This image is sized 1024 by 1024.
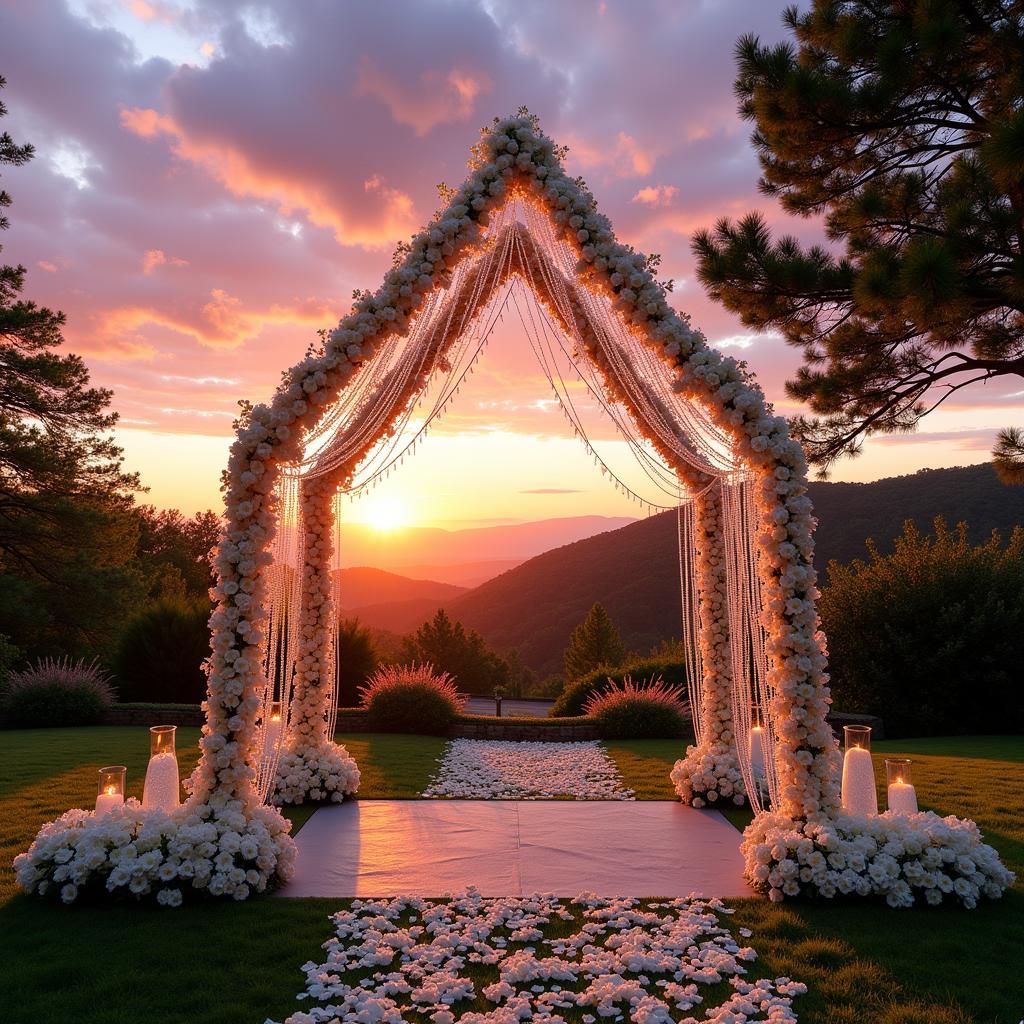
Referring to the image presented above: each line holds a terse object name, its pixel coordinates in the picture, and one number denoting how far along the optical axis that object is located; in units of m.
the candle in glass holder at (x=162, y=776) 5.38
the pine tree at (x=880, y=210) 8.55
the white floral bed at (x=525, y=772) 8.13
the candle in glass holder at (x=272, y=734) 6.41
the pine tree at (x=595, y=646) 25.86
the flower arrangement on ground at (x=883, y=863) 4.80
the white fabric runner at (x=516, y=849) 5.21
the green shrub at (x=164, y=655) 15.69
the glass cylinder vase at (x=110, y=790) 5.09
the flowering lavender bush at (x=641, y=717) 12.51
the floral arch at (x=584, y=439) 4.88
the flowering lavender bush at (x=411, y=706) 12.91
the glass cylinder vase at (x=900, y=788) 5.43
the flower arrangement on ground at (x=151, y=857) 4.66
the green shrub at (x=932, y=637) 14.57
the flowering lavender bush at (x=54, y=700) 13.08
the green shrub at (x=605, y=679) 15.04
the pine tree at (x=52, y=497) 18.95
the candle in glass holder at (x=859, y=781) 5.55
